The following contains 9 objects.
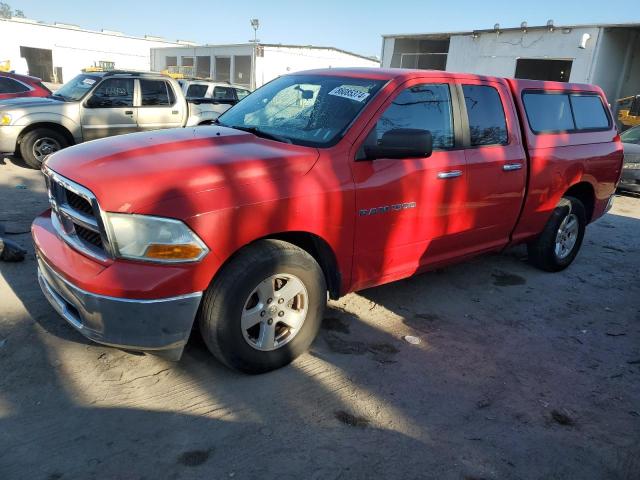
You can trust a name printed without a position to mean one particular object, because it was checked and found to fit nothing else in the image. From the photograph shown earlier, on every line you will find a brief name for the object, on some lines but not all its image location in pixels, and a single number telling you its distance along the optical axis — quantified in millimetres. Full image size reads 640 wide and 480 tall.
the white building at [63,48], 46500
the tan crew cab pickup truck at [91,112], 8242
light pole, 34375
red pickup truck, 2578
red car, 10711
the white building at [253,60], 37469
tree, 129075
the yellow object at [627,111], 15845
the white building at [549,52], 19344
